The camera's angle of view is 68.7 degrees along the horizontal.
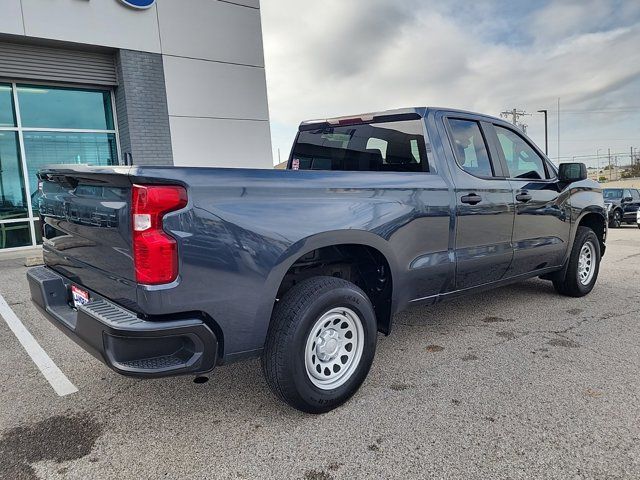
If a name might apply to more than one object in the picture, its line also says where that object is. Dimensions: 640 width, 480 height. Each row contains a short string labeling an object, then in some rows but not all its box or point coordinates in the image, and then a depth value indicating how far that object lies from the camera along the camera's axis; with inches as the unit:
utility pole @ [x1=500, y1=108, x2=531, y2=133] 1879.2
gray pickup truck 86.5
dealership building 359.9
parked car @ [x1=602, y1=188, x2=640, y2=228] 738.8
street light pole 1513.9
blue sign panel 366.3
